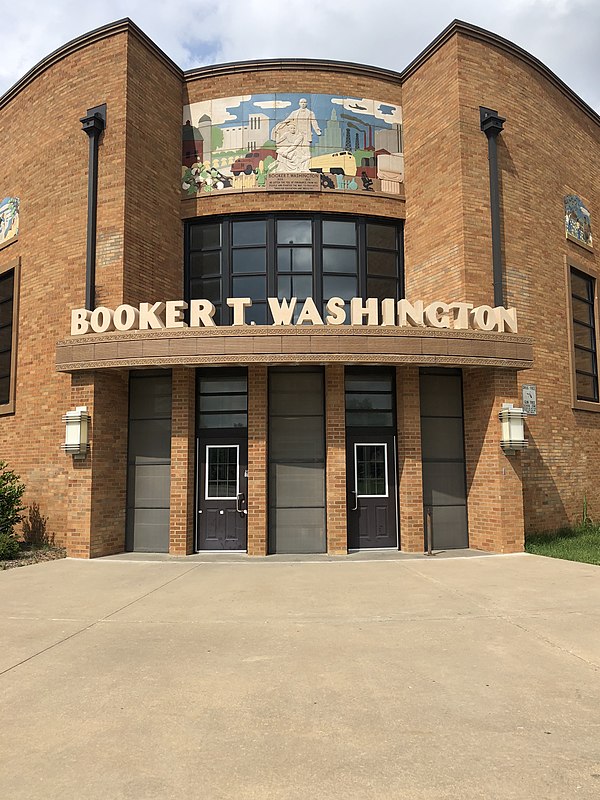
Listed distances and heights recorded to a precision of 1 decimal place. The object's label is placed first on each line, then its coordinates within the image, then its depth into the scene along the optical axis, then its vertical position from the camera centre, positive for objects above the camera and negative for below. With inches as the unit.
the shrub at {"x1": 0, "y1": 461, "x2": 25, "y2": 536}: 487.0 -39.0
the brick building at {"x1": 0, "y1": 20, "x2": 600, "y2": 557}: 467.2 +150.4
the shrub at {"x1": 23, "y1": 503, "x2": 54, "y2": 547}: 522.0 -66.6
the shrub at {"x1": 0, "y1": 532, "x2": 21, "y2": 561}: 455.5 -71.9
